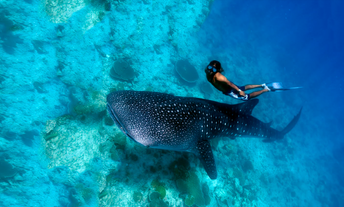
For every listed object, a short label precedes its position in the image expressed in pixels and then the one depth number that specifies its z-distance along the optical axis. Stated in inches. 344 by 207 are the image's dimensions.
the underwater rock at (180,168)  224.2
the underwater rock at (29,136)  303.4
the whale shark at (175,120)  133.0
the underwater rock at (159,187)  208.8
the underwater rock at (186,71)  463.8
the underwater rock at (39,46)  365.4
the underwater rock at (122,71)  351.2
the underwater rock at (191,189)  219.0
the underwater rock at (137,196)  207.9
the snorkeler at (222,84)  185.9
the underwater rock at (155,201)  203.2
